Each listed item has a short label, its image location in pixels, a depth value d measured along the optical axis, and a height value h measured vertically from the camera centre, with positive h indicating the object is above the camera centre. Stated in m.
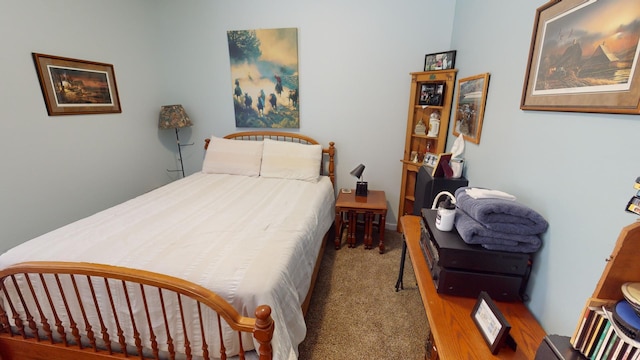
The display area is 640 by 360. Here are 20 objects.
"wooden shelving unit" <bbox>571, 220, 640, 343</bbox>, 0.51 -0.31
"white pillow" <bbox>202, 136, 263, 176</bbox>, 2.89 -0.47
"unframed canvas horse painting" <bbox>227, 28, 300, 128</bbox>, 2.82 +0.40
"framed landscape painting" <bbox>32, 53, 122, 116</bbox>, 2.09 +0.25
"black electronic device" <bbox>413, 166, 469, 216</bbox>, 1.86 -0.50
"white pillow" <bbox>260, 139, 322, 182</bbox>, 2.77 -0.50
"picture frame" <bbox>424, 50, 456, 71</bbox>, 2.30 +0.46
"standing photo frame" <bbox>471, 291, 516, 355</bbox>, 0.80 -0.67
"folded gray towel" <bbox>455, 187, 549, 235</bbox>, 0.96 -0.38
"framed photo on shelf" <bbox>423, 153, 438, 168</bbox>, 2.34 -0.41
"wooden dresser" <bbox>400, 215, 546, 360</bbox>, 0.83 -0.73
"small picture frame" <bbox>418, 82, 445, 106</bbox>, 2.39 +0.17
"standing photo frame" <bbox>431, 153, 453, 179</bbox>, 1.86 -0.37
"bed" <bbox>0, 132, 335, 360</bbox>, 1.11 -0.75
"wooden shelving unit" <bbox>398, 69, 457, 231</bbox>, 2.37 -0.13
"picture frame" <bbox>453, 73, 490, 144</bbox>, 1.66 +0.05
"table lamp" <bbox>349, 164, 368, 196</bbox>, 2.74 -0.76
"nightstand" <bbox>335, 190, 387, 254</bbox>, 2.51 -0.91
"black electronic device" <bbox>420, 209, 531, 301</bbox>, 1.00 -0.60
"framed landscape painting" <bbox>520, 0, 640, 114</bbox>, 0.71 +0.17
